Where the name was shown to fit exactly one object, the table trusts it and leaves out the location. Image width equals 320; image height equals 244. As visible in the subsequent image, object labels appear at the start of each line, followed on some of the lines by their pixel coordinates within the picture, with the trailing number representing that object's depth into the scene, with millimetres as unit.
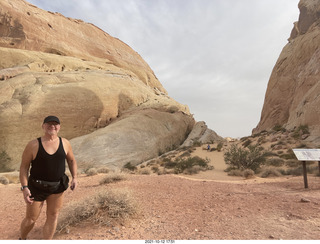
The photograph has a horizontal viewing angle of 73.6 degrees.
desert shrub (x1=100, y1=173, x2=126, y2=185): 8988
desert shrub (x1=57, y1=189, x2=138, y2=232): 4145
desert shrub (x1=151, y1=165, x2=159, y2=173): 15578
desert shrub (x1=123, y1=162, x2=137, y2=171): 18306
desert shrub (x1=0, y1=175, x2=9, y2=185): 11642
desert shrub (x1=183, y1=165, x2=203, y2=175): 13578
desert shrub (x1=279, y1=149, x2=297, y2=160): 15602
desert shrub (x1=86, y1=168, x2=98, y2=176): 12362
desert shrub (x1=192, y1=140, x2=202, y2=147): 27578
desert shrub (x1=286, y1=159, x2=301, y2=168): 13639
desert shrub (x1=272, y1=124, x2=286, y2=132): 23728
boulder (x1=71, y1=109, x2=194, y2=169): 21516
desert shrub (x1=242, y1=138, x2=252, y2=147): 23778
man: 3152
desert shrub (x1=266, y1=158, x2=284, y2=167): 14477
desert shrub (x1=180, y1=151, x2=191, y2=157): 22219
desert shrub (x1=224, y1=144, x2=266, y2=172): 13796
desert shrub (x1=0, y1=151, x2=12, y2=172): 21250
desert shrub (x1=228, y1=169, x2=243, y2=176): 12594
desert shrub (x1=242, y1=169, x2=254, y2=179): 11445
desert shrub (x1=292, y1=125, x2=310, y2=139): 19598
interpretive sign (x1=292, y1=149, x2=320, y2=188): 7157
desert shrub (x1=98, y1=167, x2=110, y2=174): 13956
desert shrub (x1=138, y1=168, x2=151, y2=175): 13544
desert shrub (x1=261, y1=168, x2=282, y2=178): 11259
